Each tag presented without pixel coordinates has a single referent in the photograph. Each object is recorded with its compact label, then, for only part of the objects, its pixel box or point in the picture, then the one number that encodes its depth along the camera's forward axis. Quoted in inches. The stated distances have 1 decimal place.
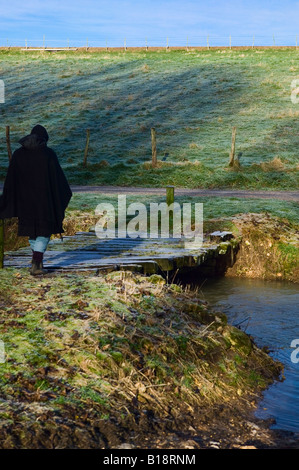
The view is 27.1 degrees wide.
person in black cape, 363.3
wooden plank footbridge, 432.8
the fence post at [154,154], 1129.4
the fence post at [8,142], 1129.0
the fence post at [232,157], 1115.9
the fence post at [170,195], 640.8
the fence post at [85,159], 1181.9
